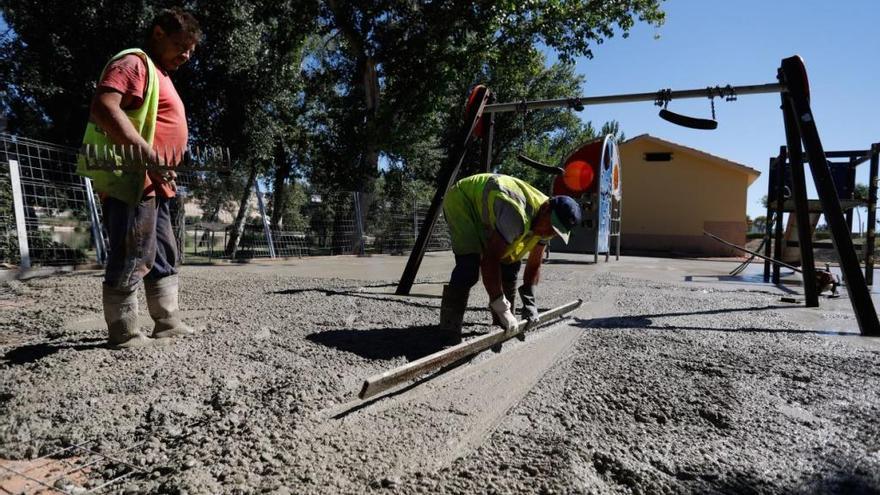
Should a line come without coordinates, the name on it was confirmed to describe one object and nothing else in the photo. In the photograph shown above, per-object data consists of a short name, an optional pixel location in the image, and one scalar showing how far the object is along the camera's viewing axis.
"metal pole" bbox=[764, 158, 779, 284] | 8.62
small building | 20.72
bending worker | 3.23
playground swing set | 4.29
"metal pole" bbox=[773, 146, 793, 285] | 7.65
